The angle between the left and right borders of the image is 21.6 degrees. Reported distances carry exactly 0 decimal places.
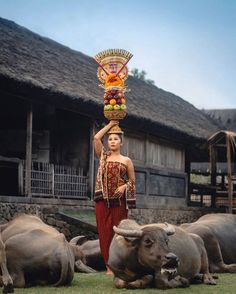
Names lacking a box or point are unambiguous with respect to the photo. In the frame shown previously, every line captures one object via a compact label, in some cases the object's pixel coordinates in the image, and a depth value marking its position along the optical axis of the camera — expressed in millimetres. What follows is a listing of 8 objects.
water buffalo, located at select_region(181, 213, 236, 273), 8539
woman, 7668
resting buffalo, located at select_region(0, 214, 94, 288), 6387
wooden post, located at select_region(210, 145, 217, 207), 19922
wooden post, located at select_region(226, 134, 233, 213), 17953
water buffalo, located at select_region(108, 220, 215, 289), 6145
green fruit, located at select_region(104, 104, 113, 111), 7941
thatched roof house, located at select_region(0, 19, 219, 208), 12945
